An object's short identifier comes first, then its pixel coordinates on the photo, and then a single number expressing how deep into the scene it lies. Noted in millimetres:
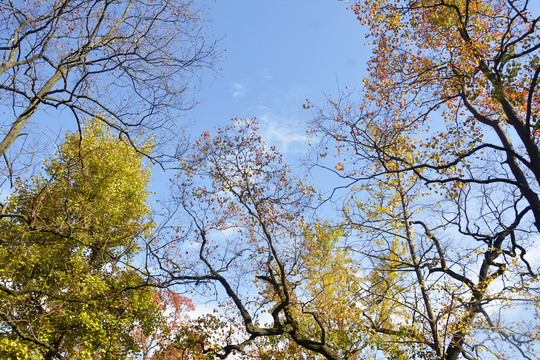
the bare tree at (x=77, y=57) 5613
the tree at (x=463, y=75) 6371
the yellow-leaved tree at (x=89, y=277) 10952
